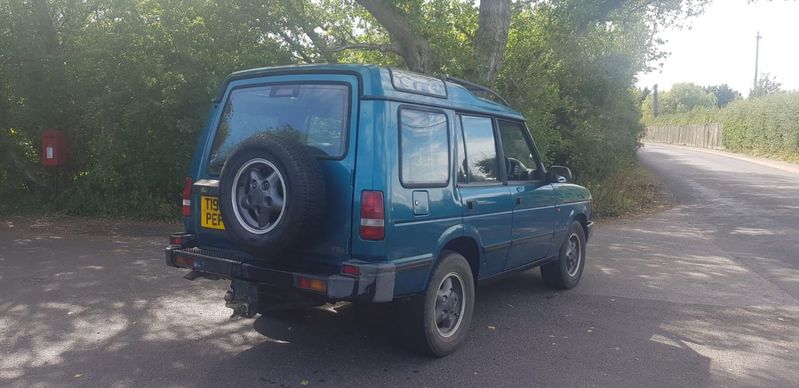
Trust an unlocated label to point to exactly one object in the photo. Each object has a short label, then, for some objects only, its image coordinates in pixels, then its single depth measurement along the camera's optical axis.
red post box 11.12
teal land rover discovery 4.09
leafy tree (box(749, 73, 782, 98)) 53.97
